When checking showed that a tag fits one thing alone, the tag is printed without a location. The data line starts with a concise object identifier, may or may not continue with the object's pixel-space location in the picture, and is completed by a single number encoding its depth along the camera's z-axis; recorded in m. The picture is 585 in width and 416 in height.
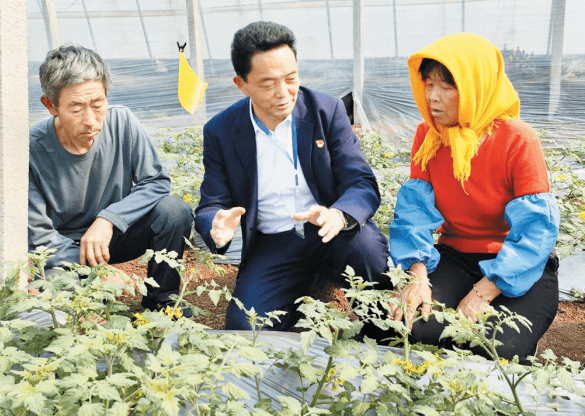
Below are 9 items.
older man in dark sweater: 2.26
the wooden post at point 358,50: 6.13
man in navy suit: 2.22
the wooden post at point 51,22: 5.84
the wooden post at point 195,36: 5.96
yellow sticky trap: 3.71
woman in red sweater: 1.91
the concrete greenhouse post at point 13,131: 1.81
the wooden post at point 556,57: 5.10
